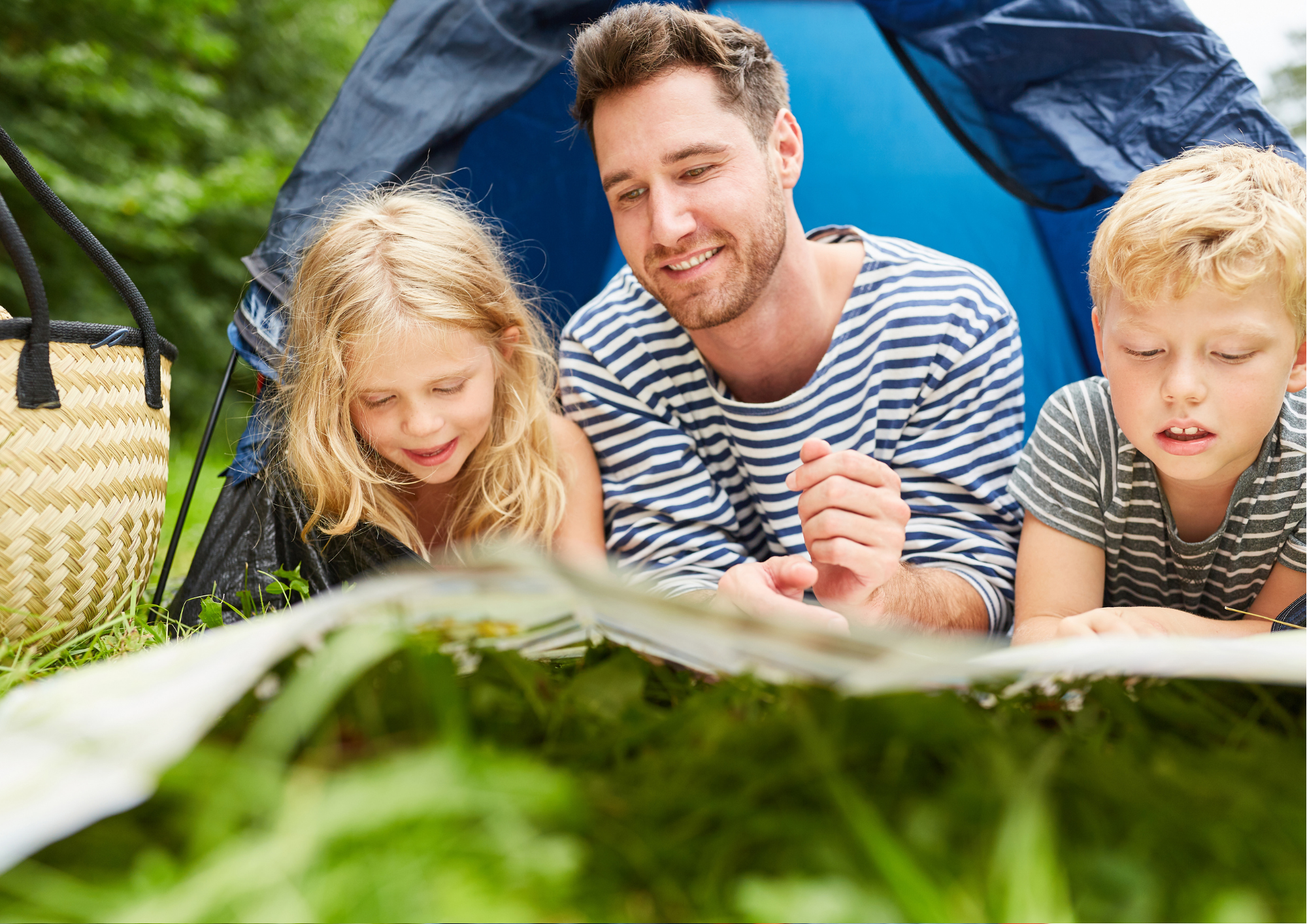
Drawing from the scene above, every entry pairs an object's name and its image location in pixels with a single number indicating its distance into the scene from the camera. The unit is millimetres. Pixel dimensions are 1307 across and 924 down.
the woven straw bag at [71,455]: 928
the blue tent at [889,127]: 1330
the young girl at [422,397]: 1240
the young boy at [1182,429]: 865
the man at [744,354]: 1304
